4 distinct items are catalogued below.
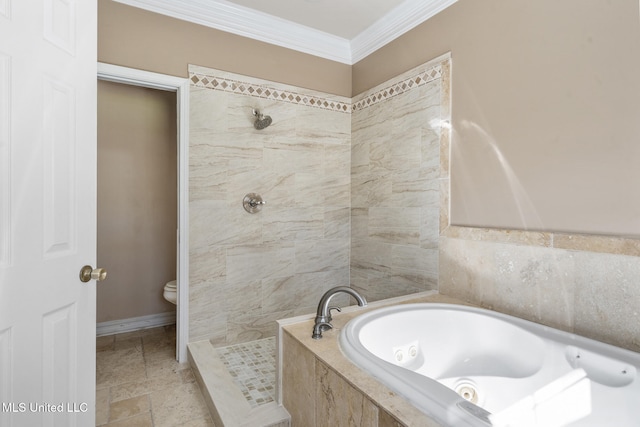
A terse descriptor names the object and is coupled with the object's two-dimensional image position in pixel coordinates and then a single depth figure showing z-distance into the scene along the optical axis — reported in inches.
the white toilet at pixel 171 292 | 108.1
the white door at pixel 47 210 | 38.8
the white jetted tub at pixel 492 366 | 43.3
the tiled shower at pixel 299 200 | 93.9
